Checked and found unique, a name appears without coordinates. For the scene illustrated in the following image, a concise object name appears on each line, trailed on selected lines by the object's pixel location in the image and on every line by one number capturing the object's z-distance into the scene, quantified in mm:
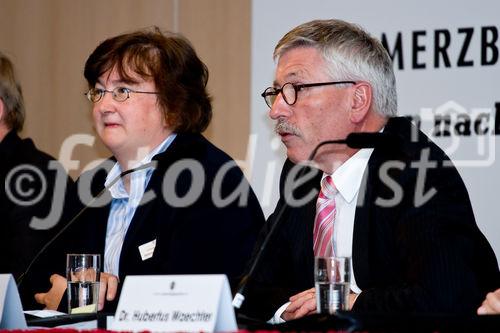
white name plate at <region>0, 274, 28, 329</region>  3898
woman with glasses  6059
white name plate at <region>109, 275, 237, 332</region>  3221
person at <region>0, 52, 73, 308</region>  6992
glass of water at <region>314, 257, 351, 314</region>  4086
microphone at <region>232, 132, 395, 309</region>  4176
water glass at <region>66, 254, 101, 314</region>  4871
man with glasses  4723
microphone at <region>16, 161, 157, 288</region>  5661
